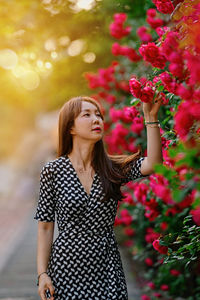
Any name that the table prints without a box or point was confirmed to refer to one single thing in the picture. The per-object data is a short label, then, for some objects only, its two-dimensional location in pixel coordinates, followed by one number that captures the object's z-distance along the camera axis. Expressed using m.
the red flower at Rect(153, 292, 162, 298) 4.06
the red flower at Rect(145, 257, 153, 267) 4.23
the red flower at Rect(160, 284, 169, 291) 3.86
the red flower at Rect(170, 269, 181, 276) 3.55
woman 2.28
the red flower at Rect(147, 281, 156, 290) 4.09
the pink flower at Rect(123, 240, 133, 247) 6.18
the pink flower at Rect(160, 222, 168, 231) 2.80
